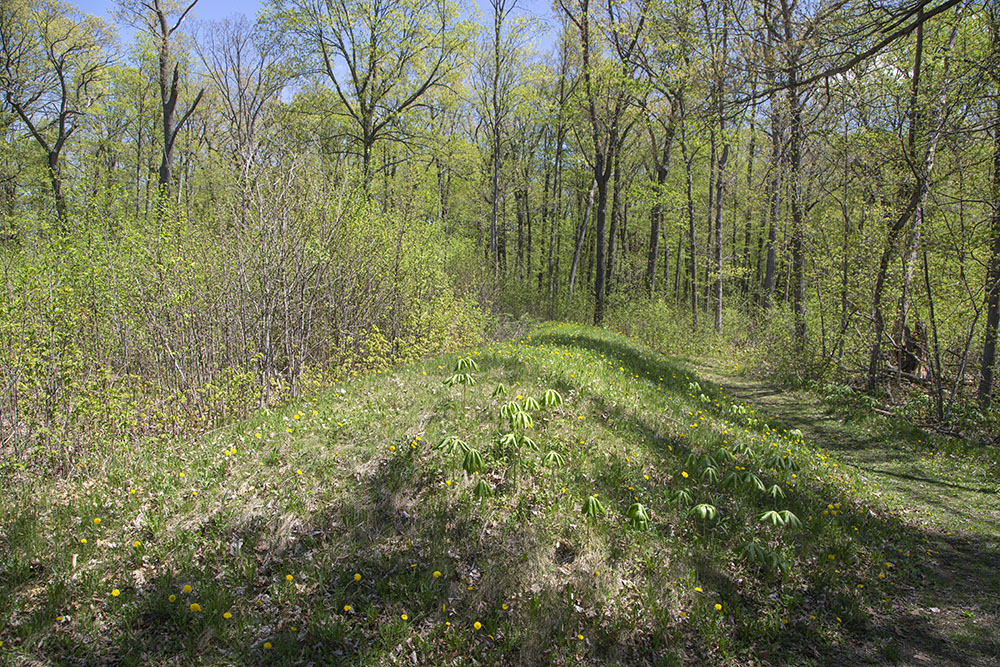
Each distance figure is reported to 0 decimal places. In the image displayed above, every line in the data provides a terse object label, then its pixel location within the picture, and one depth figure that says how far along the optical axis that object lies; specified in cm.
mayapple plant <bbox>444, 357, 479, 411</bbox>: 515
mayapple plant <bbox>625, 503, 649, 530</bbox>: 411
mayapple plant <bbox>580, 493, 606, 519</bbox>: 403
